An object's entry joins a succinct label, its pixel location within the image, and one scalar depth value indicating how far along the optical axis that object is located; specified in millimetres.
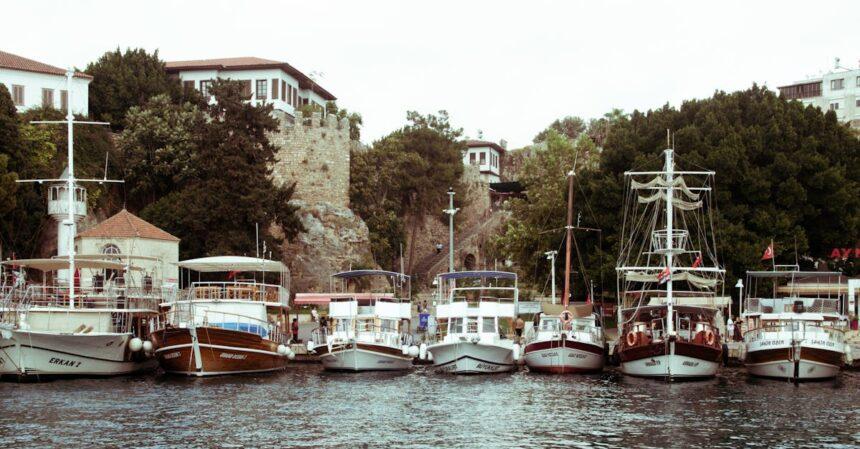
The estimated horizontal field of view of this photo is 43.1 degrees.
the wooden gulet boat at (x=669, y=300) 36875
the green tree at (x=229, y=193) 56438
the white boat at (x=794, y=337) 36250
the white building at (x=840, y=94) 99125
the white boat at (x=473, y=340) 39438
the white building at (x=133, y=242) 52750
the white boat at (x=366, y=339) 39688
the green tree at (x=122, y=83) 67375
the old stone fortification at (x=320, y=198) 66625
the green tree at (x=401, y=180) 73188
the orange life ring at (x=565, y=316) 39781
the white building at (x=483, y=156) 105750
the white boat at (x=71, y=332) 35406
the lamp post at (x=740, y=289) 45375
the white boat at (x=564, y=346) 39316
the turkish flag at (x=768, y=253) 44741
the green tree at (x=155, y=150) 62031
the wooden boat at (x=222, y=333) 36688
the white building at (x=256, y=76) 70562
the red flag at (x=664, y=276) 38512
